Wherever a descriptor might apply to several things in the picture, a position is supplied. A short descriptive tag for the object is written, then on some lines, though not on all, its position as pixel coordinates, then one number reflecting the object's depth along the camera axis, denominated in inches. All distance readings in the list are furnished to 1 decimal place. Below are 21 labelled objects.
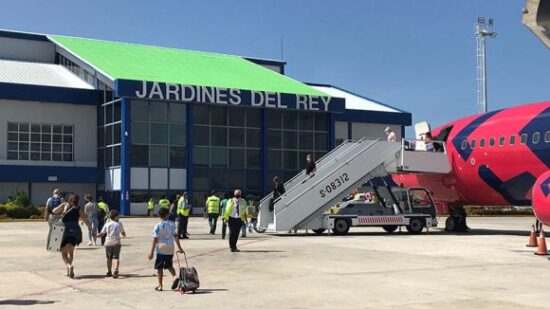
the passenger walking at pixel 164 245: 498.6
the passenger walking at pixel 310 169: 1194.3
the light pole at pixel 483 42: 3029.0
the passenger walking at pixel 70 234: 576.7
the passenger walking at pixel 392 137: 1246.7
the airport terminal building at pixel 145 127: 2107.5
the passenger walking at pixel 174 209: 1085.8
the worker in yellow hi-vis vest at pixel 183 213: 1023.0
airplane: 1027.3
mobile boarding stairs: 1104.2
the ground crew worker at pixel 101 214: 985.2
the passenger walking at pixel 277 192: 1132.0
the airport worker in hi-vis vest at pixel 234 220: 806.5
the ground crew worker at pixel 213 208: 1133.1
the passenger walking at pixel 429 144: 1227.2
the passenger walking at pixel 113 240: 576.1
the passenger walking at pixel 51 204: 765.4
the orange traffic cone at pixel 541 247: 758.4
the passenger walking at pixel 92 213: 943.2
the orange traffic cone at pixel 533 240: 877.8
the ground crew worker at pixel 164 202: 1260.0
